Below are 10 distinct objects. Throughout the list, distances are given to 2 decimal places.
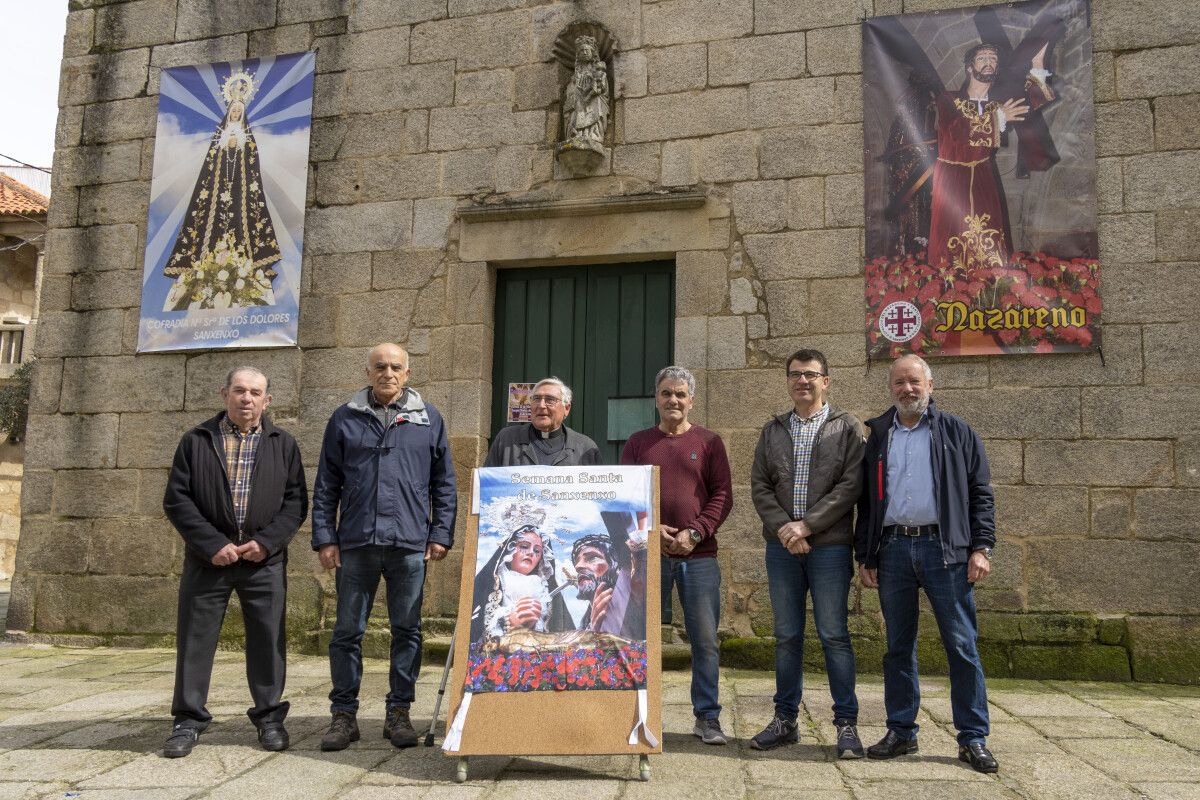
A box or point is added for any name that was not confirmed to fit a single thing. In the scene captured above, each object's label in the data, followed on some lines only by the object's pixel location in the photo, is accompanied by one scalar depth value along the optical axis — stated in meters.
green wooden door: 6.01
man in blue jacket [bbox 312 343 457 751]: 3.86
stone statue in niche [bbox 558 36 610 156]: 5.99
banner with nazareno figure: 5.34
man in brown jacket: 3.71
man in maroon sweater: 3.85
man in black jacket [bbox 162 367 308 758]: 3.85
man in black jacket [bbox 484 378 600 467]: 4.03
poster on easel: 3.38
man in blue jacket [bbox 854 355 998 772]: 3.56
